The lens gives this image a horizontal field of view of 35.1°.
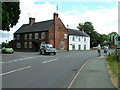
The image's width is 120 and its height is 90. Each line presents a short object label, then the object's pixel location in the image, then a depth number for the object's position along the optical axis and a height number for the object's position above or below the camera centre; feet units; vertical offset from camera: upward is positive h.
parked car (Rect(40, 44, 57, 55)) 107.65 -1.92
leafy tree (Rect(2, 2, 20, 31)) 85.45 +16.82
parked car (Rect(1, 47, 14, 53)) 128.57 -2.91
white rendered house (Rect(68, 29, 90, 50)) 197.57 +6.14
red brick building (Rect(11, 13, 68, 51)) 169.99 +10.24
